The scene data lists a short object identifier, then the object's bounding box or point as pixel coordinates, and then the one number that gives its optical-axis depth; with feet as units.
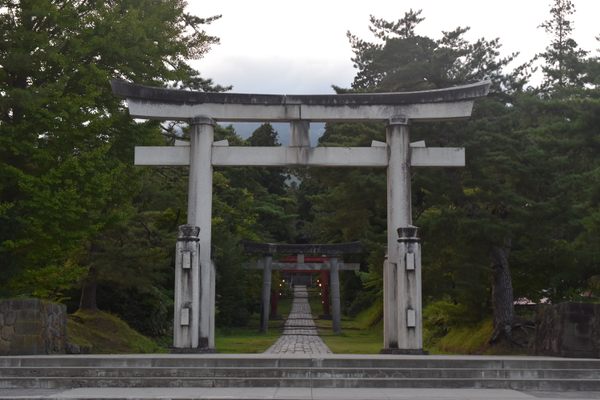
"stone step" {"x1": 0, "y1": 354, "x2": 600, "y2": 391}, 36.73
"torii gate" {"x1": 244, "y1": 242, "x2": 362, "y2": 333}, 127.95
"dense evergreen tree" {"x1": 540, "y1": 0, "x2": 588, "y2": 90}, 121.27
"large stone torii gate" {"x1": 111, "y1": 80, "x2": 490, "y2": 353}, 51.31
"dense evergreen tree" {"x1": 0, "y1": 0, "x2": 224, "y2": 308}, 50.80
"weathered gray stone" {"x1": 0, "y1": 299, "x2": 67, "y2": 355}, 46.50
